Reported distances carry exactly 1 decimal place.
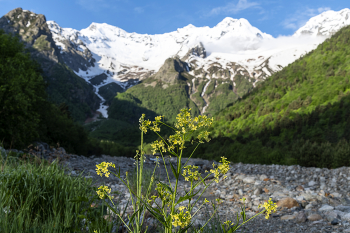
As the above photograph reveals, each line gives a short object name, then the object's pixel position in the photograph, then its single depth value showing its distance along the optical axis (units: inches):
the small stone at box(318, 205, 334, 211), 193.6
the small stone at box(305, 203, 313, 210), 208.4
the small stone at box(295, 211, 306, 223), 168.2
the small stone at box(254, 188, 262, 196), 262.4
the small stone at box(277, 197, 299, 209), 209.0
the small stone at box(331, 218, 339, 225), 156.7
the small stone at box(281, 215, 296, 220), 176.7
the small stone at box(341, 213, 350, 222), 163.0
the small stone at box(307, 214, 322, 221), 170.6
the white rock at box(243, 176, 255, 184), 316.0
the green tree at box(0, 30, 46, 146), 450.3
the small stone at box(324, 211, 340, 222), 167.7
